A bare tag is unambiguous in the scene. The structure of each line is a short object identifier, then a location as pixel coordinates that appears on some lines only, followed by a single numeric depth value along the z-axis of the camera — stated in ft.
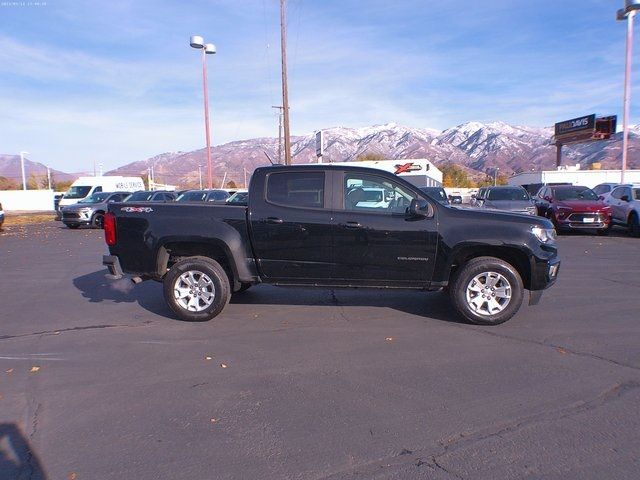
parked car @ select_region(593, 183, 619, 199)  69.52
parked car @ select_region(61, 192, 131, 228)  74.18
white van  102.99
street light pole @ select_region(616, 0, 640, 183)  80.48
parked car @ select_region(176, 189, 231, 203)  79.25
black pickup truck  20.70
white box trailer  123.24
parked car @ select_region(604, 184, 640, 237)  55.36
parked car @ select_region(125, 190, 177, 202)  78.84
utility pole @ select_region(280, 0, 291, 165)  91.40
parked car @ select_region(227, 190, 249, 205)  71.65
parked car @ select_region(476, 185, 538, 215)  54.62
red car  55.16
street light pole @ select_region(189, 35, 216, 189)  98.07
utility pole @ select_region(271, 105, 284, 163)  157.44
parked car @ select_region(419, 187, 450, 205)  58.98
